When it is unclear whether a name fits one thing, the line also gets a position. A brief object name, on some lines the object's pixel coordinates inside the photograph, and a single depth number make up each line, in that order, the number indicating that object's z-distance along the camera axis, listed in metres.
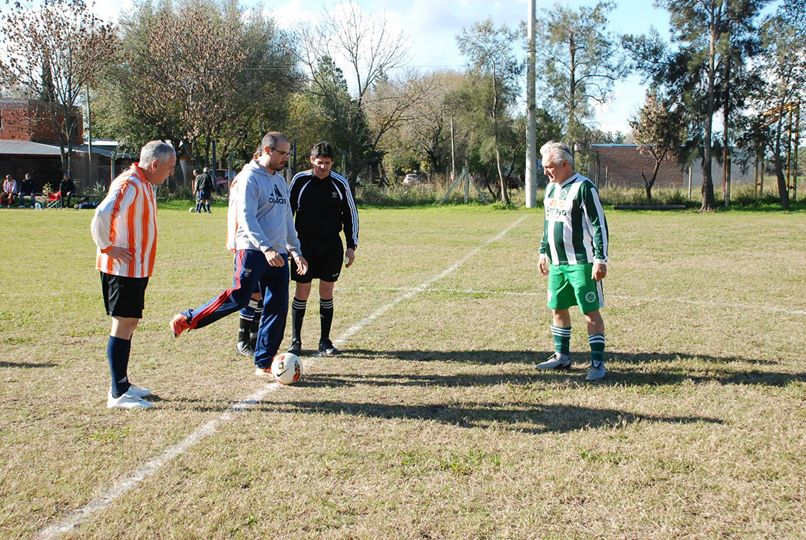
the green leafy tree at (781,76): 31.91
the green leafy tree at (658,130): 34.12
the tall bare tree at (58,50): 40.22
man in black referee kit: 6.62
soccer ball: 5.50
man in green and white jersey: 5.75
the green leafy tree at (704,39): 32.53
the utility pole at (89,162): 46.16
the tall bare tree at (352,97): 43.28
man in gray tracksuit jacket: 5.61
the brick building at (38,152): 46.66
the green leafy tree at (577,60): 34.66
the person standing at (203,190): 30.39
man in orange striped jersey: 4.84
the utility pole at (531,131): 34.00
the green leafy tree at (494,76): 36.94
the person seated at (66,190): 35.19
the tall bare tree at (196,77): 41.25
